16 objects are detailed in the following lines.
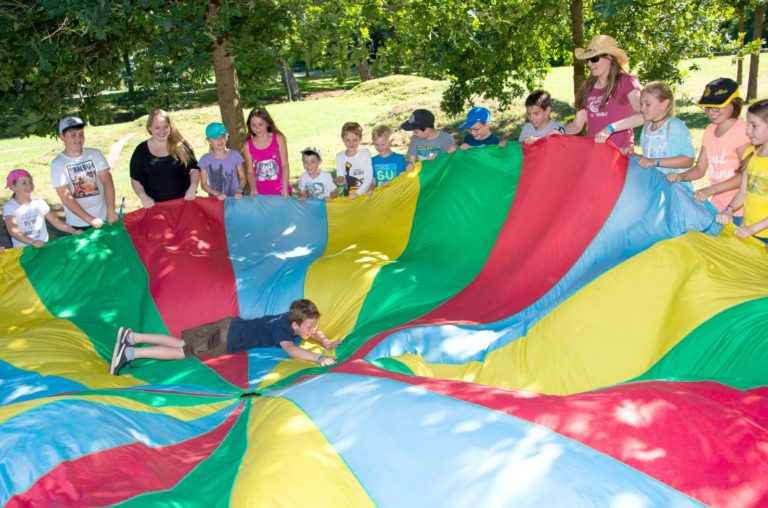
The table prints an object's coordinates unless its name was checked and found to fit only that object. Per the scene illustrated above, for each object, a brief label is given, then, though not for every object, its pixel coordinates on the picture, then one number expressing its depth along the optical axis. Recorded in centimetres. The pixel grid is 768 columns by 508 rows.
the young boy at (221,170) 566
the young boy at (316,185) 583
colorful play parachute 251
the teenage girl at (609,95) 482
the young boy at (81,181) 527
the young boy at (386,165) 592
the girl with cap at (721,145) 411
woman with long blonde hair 546
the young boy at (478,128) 551
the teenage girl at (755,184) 363
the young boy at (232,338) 430
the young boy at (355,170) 580
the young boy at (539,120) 520
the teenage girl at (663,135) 424
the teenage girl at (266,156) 567
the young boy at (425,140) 564
